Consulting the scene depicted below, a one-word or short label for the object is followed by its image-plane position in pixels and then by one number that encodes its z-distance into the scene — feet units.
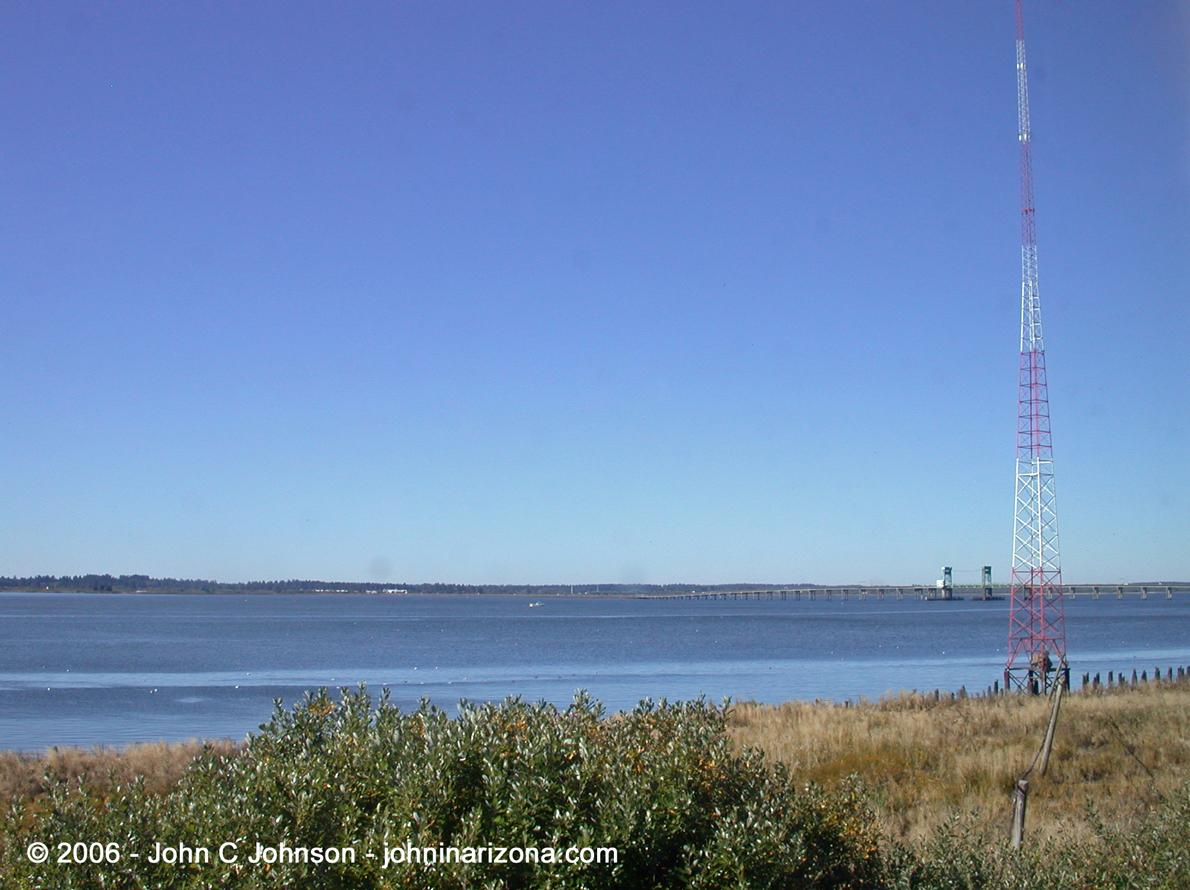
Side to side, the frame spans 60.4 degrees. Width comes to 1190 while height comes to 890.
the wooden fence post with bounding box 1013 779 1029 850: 37.81
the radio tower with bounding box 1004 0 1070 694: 104.73
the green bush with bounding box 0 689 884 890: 19.74
